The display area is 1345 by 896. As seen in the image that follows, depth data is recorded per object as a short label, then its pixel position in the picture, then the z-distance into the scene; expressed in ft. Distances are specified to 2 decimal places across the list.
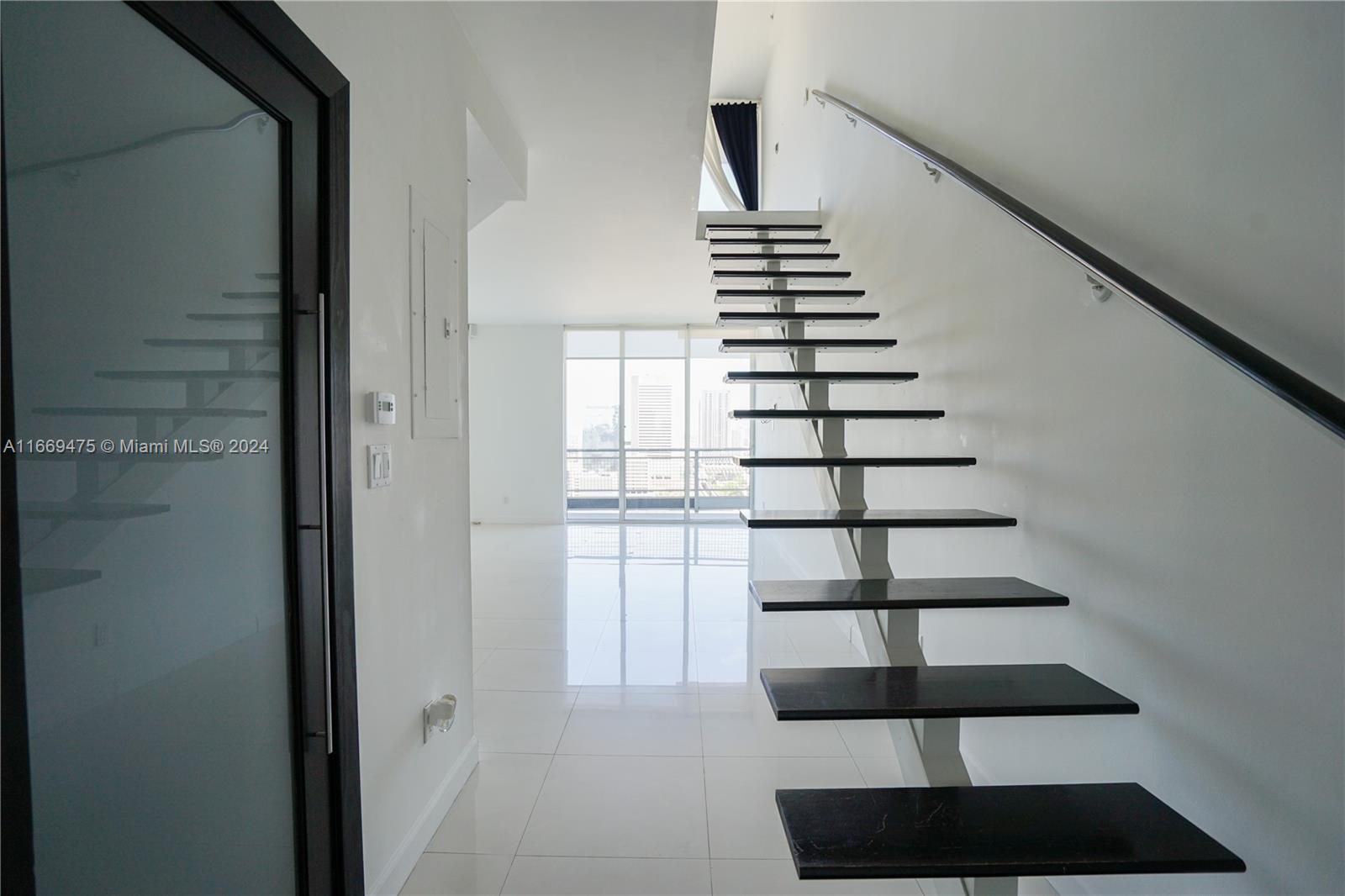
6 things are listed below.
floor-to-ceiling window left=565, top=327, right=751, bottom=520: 30.45
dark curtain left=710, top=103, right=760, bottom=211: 27.55
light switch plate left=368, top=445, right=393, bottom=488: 5.98
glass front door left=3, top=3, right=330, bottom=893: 3.10
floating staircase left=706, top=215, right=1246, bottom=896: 4.13
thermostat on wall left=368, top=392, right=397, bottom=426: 5.97
